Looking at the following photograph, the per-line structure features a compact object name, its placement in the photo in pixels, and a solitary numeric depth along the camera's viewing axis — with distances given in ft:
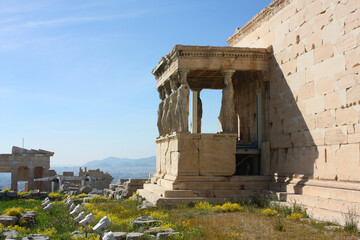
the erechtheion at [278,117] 33.24
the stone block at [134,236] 24.49
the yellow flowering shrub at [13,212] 36.22
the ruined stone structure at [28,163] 106.22
